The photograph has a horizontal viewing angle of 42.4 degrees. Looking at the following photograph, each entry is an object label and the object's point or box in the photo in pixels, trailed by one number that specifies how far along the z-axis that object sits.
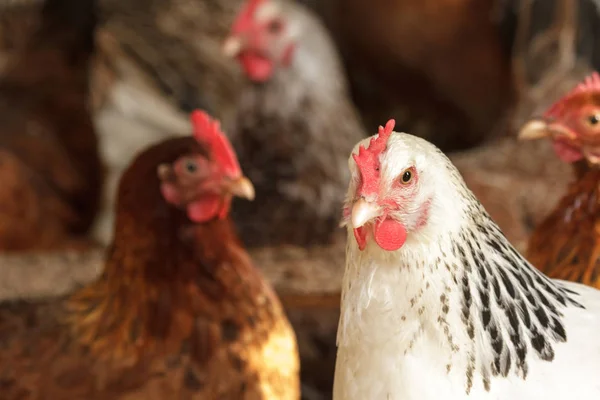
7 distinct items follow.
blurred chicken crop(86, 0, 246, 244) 2.66
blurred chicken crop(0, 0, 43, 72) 3.09
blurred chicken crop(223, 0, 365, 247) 2.19
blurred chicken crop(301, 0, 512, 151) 2.97
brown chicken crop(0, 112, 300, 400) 1.37
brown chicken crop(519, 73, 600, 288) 1.25
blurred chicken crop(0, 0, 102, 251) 2.51
